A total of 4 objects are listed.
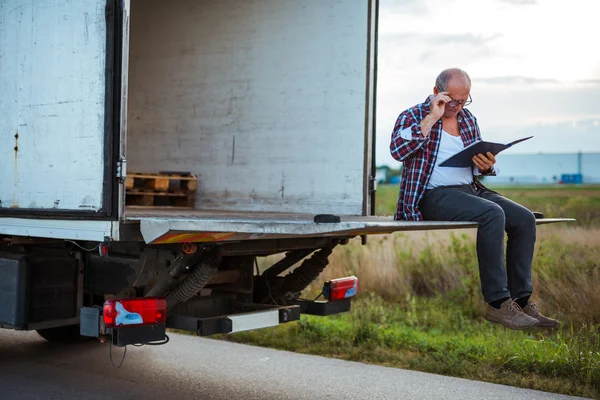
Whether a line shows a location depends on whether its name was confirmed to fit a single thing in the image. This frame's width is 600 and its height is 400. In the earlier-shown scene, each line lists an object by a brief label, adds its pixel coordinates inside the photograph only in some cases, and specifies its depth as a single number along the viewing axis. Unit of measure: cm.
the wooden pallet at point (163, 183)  710
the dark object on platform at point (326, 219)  412
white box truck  464
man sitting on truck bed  464
